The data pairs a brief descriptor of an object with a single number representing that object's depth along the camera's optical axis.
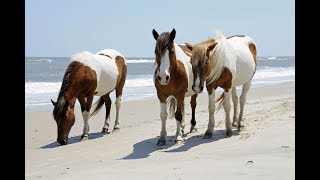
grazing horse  6.82
